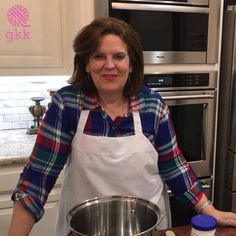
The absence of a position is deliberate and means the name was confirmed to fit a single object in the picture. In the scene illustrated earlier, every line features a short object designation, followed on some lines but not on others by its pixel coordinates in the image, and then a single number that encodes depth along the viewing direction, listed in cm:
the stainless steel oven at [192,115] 185
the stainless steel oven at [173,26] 169
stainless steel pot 86
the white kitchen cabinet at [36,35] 188
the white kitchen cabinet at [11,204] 176
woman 105
